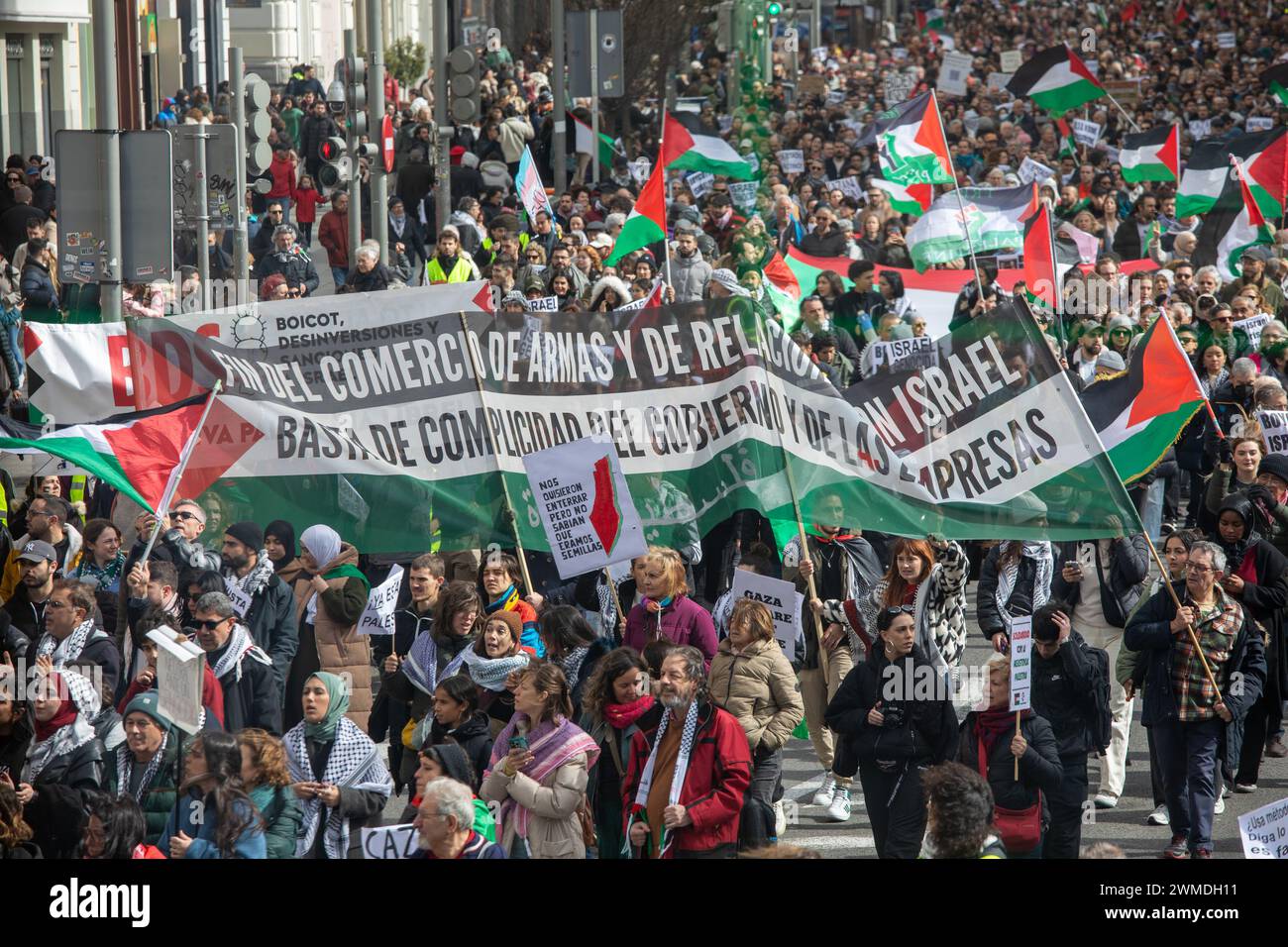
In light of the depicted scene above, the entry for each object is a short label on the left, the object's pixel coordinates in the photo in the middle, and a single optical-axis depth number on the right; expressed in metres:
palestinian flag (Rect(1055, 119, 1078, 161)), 30.42
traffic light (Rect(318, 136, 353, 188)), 21.17
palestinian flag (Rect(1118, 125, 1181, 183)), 24.08
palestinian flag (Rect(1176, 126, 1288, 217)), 20.31
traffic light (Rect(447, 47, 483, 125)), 23.12
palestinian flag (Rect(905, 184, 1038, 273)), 20.17
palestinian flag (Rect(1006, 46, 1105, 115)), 27.69
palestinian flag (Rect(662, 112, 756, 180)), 22.84
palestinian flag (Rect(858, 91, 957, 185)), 21.72
